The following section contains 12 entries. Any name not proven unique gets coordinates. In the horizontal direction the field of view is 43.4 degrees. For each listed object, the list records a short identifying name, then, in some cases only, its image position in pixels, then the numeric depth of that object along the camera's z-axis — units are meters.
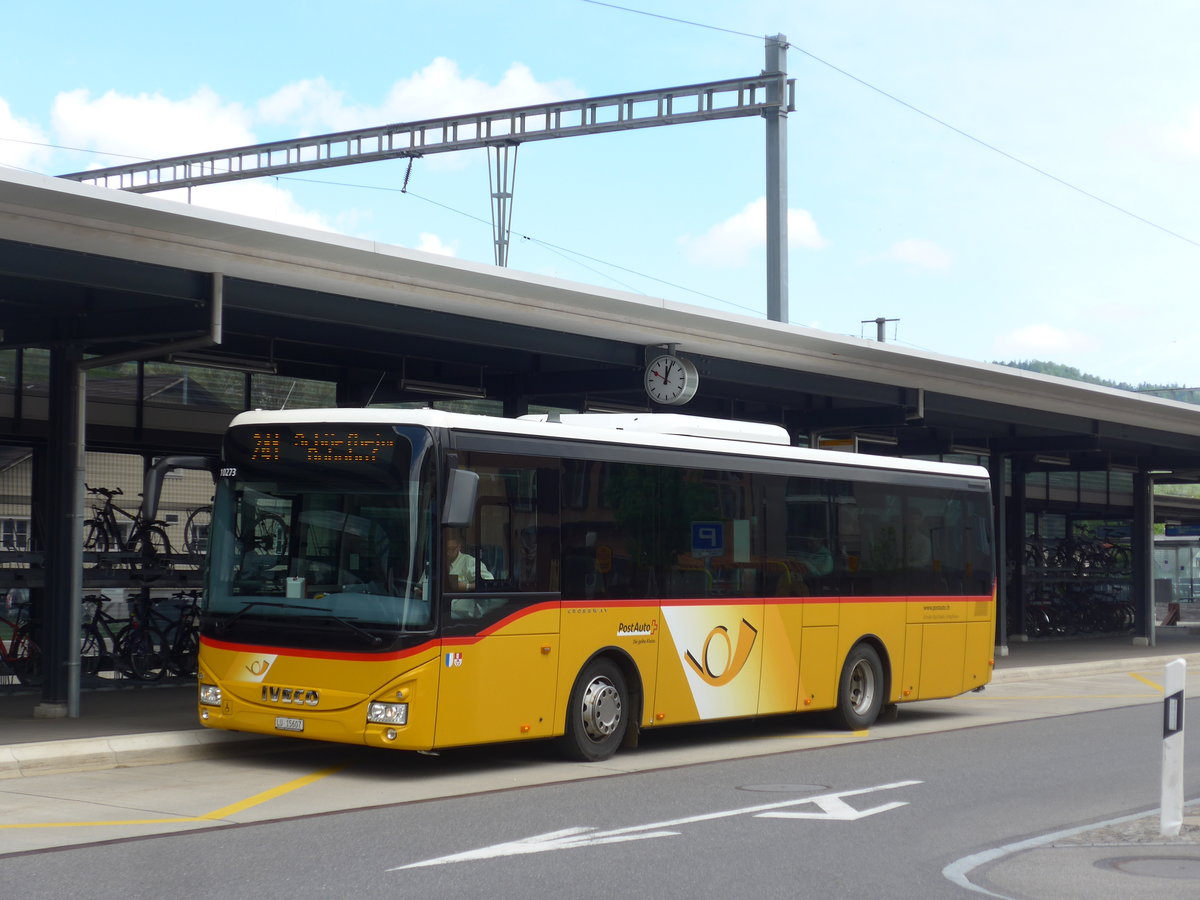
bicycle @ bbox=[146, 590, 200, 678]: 18.48
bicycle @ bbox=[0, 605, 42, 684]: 17.72
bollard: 9.24
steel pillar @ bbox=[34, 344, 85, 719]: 14.57
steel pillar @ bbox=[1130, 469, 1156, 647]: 36.75
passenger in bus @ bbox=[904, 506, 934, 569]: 17.06
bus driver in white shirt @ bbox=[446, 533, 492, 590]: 11.66
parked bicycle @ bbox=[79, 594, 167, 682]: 18.28
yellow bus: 11.59
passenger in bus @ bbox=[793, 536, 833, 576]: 15.43
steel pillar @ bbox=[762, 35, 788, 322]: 25.77
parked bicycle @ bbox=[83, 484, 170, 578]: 19.27
